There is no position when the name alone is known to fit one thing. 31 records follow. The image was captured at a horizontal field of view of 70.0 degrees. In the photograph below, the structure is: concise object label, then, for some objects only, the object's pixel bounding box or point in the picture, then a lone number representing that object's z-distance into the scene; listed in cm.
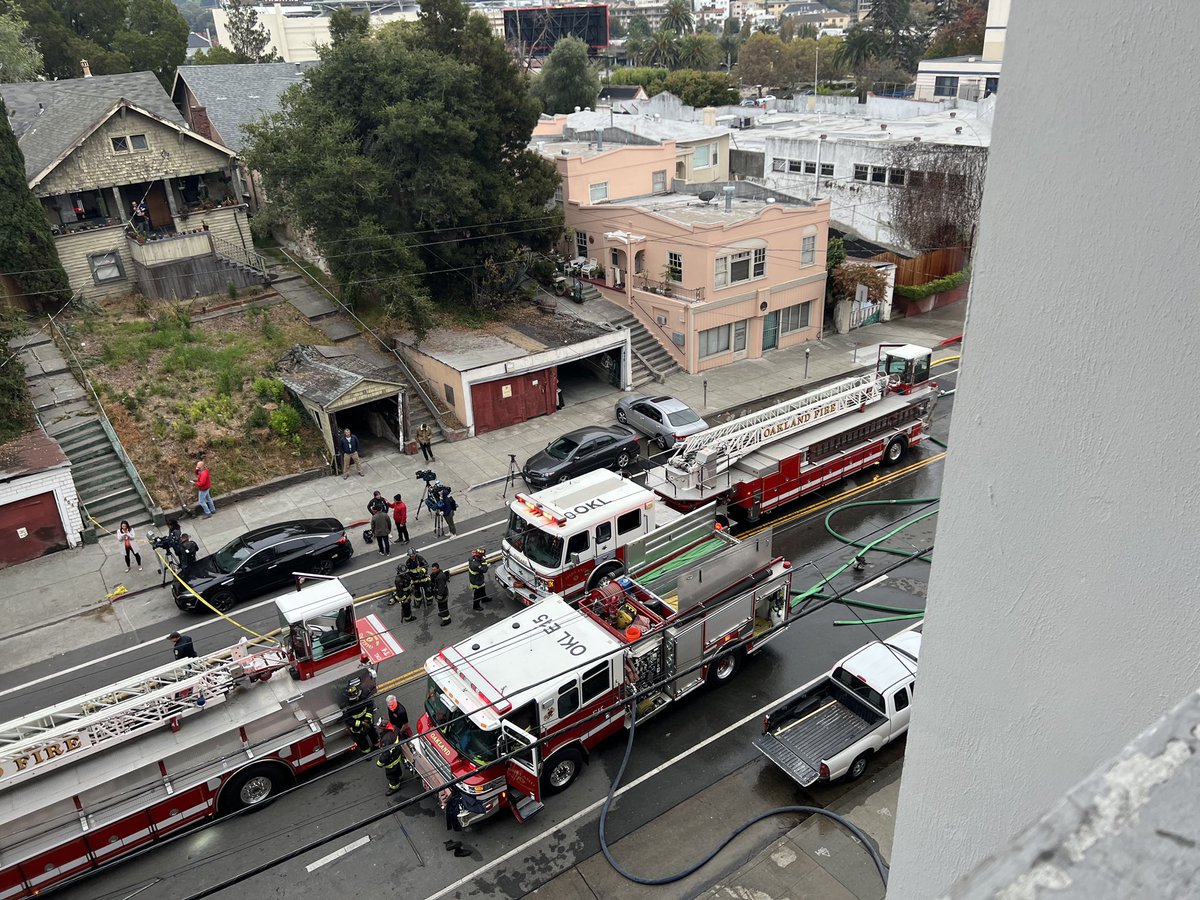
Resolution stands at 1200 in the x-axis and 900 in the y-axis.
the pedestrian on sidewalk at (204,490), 2172
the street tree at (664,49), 9458
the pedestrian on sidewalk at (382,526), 1978
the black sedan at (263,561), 1841
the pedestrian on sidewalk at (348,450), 2369
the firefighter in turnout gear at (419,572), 1758
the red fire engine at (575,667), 1257
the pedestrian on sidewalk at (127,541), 1953
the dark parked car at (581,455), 2255
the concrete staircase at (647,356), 3016
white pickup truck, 1305
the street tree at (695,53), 9438
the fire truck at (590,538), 1681
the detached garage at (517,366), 2612
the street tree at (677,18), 10525
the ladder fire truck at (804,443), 2016
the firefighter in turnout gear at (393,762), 1317
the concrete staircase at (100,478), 2177
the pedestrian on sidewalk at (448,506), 2064
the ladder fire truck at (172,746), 1169
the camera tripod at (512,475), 2344
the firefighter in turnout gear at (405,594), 1789
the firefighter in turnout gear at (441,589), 1739
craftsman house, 3161
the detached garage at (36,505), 1998
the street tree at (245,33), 7298
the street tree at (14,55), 4209
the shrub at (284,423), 2441
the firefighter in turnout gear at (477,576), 1752
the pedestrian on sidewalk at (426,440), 2445
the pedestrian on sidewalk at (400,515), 2022
